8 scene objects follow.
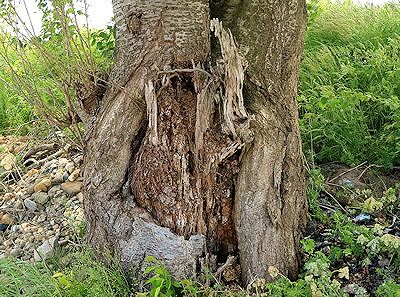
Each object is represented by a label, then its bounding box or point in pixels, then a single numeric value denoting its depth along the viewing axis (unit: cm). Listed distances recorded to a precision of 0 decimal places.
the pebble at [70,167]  427
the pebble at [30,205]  407
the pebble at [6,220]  405
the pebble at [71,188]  407
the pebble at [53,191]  412
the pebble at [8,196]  430
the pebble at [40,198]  409
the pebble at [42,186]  418
